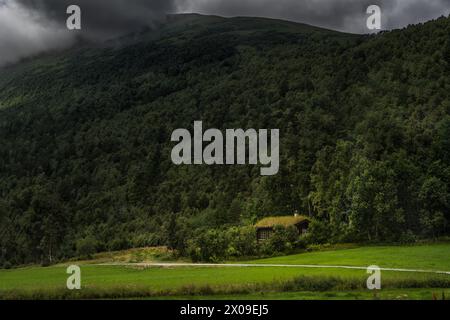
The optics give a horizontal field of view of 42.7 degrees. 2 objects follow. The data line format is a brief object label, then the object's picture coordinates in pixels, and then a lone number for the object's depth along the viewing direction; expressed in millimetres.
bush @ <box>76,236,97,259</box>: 114125
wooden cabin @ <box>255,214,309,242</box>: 84688
